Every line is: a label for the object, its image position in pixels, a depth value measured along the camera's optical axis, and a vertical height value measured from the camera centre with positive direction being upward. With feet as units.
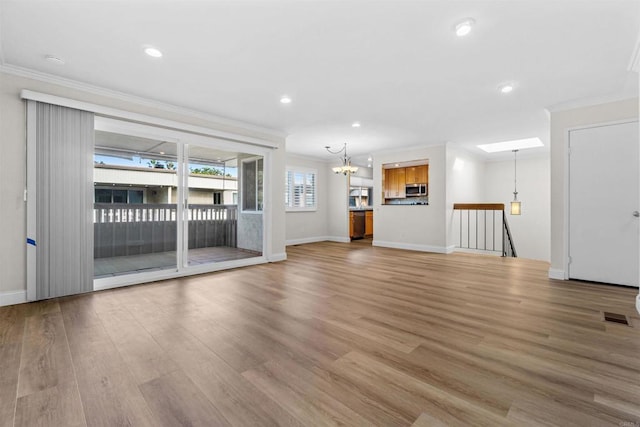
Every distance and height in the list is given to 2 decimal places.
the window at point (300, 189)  26.55 +2.34
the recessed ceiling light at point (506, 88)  11.49 +5.20
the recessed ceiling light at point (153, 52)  8.93 +5.16
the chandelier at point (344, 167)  23.06 +3.78
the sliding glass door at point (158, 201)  12.63 +0.59
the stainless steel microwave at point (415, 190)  26.54 +2.29
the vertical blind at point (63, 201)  10.50 +0.47
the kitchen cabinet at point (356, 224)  29.22 -1.10
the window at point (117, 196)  12.35 +0.80
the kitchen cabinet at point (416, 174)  26.09 +3.69
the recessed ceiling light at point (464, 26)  7.47 +5.04
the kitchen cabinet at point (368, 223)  31.53 -1.04
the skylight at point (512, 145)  22.11 +5.72
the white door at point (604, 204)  12.35 +0.49
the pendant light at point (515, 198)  27.36 +1.57
